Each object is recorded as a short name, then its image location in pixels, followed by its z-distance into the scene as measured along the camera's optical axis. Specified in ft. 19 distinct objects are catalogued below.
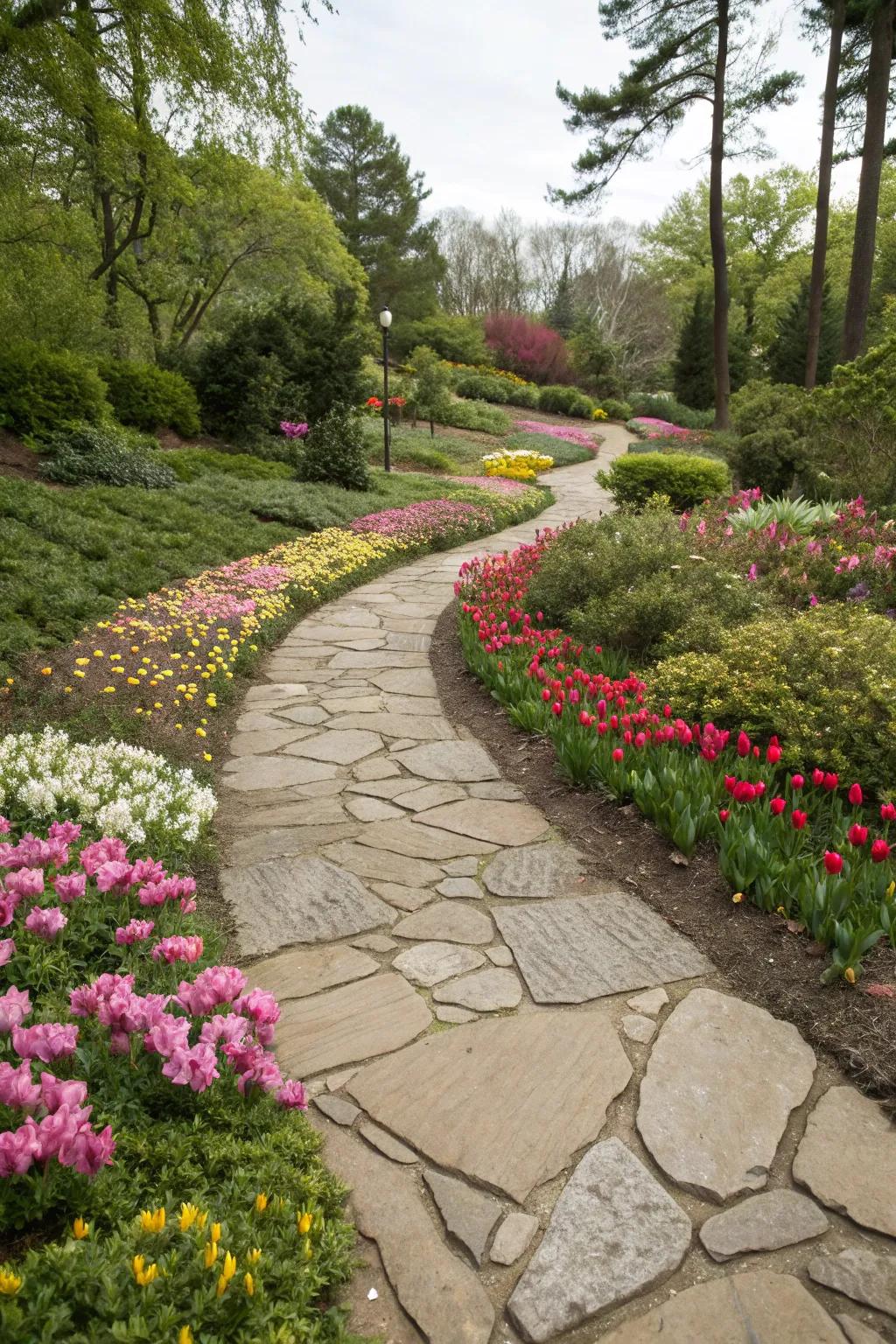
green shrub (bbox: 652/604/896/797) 10.22
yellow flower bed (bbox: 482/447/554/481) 53.47
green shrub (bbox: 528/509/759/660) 15.67
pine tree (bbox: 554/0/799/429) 55.21
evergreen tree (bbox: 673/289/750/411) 93.71
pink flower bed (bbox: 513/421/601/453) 73.31
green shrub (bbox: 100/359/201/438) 37.81
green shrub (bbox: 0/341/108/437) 30.09
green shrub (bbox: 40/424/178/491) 28.43
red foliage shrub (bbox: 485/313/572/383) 108.27
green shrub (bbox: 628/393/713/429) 86.99
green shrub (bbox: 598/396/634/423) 96.22
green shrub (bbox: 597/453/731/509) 37.83
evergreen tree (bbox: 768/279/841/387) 82.33
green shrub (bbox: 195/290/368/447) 43.86
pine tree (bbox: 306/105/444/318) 112.06
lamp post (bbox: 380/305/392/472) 41.79
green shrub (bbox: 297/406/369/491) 39.17
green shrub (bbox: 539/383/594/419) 93.15
